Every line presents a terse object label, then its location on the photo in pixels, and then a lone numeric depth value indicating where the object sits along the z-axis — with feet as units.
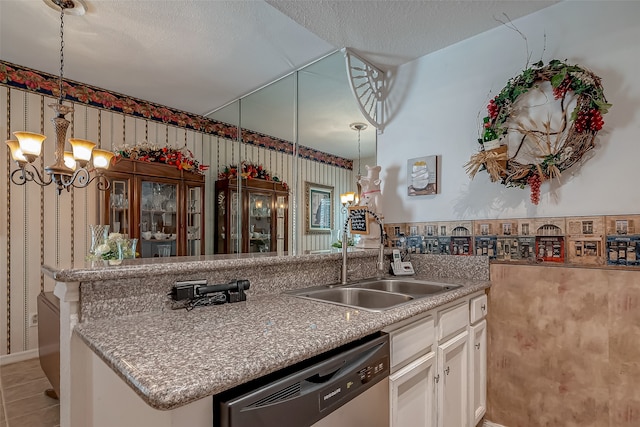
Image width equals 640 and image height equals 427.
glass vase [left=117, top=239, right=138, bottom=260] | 5.63
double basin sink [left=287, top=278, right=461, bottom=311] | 5.45
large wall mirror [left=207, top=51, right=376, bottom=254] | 9.74
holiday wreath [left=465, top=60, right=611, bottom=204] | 5.39
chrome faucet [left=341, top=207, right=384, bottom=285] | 6.03
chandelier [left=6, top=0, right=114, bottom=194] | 6.66
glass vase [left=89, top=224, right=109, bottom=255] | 6.63
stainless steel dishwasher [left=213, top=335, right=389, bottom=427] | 2.38
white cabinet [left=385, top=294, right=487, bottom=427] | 4.05
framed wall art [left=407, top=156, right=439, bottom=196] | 7.44
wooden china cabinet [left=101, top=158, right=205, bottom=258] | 10.80
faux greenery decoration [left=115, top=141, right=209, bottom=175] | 10.98
